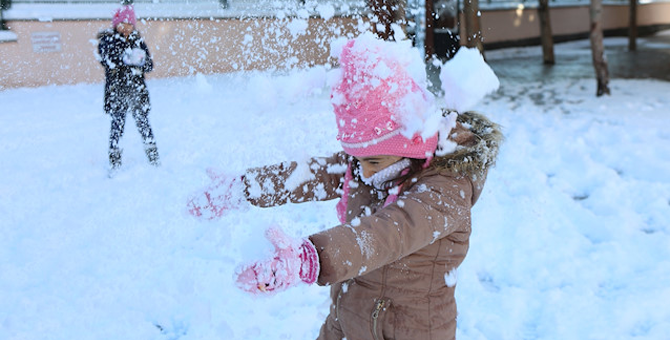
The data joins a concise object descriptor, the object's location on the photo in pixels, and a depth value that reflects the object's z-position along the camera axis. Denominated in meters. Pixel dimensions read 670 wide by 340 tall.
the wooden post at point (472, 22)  7.50
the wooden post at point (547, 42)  12.16
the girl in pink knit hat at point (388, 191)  1.27
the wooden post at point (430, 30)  10.54
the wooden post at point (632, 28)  14.68
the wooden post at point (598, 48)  7.81
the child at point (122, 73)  4.64
